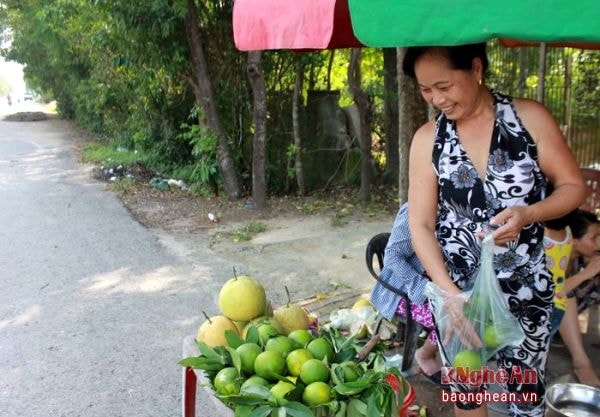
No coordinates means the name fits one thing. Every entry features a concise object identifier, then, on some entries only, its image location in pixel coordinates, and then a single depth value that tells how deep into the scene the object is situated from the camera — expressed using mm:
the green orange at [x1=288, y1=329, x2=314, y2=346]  1868
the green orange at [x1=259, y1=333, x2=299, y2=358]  1780
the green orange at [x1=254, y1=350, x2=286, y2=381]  1692
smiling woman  1828
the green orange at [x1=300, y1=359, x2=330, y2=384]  1642
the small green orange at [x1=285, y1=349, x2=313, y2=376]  1702
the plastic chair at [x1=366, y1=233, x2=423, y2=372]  2915
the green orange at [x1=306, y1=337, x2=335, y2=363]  1762
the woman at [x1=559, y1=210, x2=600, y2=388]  3002
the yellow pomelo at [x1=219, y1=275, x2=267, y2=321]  2094
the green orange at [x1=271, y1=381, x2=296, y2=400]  1573
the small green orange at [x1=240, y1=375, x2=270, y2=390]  1633
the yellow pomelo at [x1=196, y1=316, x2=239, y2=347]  2037
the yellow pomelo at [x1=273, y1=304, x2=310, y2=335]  2125
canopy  1298
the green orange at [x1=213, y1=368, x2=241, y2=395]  1636
